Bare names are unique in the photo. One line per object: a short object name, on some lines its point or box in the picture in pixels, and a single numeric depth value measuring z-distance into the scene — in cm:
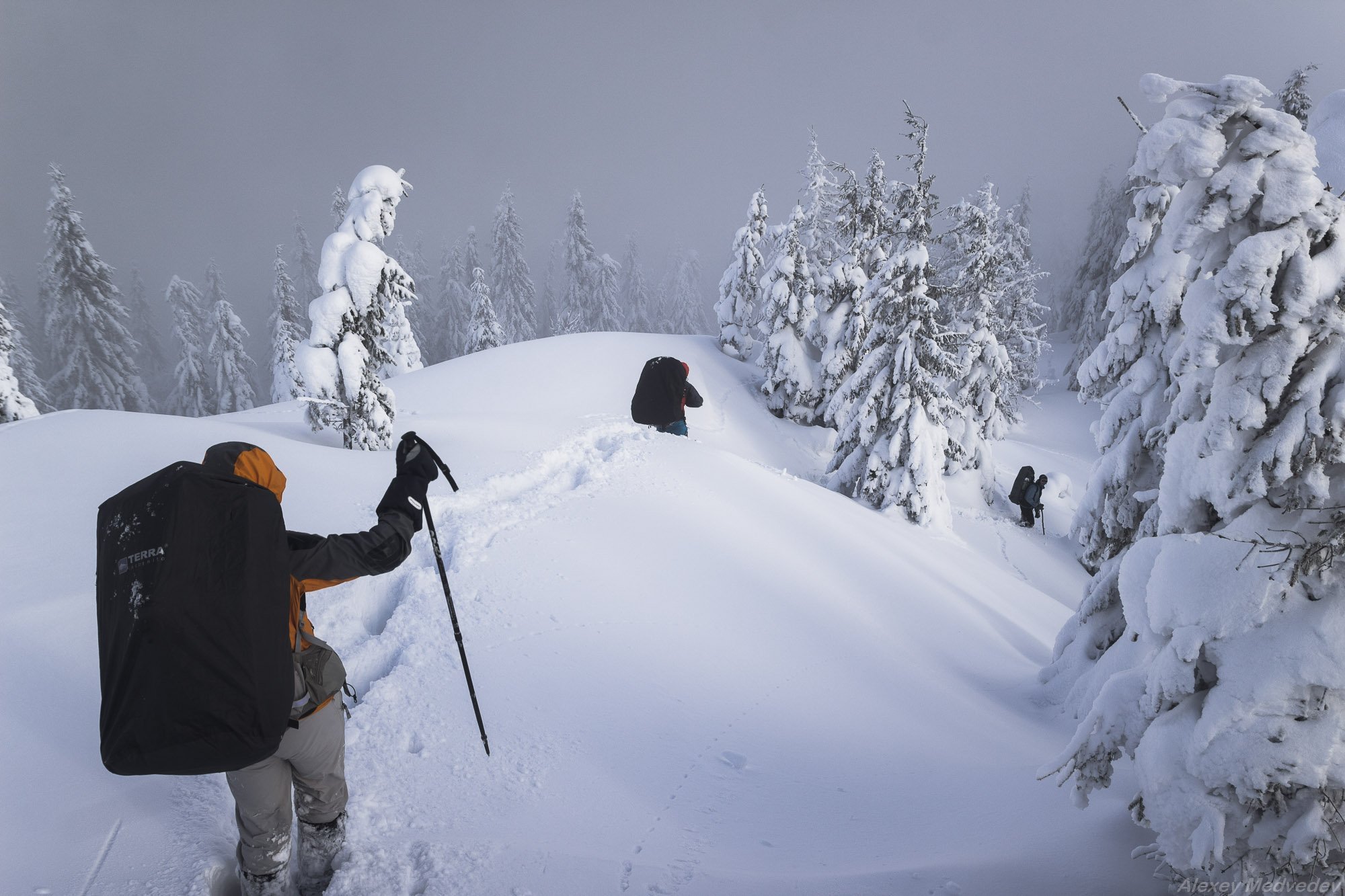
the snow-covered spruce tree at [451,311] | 4738
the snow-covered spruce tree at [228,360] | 3416
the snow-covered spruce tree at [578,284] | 4362
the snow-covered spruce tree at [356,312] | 1175
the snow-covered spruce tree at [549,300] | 5972
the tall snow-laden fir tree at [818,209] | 2520
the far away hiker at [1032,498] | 1603
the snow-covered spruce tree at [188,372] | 3575
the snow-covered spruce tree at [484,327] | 3619
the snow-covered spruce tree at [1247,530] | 248
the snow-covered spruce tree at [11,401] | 1580
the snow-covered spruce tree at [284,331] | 2938
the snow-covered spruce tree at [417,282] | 4769
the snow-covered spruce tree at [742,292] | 2673
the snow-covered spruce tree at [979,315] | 2105
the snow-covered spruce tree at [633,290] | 5641
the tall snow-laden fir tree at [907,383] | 1380
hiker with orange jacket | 257
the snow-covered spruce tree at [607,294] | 4528
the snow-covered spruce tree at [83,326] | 2812
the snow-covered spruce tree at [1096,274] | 3475
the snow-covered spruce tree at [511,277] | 4359
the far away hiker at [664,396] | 1155
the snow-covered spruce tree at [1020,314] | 3047
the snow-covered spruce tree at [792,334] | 2244
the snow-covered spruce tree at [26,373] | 2964
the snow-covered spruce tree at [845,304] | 2006
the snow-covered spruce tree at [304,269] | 5188
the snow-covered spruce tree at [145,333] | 5469
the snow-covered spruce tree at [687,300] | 6256
